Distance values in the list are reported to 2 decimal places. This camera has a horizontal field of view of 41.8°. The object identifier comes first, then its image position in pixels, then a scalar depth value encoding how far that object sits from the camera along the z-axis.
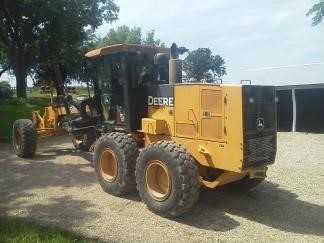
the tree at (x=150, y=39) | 62.80
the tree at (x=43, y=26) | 29.56
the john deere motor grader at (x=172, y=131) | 6.53
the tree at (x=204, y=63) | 59.10
